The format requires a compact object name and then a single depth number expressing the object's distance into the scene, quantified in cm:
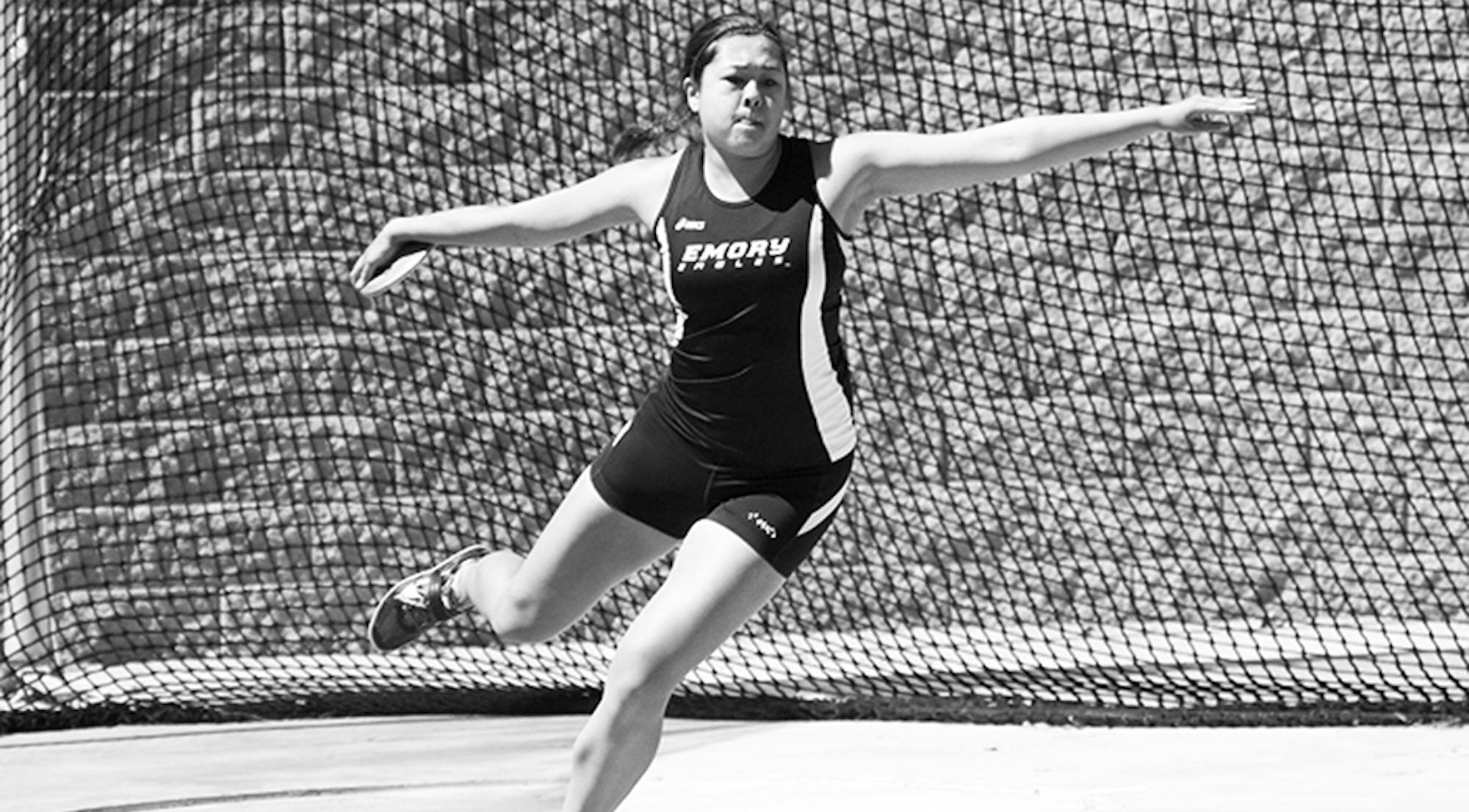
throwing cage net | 1725
